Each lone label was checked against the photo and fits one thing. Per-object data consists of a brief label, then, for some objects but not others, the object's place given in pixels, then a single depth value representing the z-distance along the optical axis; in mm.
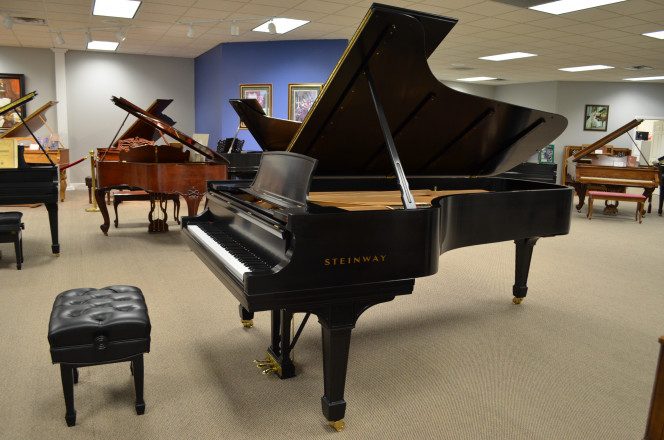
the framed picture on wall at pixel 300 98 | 9086
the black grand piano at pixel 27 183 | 4637
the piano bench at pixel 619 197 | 8195
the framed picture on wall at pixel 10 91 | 10133
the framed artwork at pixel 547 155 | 14094
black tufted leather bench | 2035
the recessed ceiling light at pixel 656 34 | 7605
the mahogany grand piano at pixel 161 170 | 4965
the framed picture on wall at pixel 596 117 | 13797
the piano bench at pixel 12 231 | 4480
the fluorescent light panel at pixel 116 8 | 6781
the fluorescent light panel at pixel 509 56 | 9852
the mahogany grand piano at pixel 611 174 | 8453
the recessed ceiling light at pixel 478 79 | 14042
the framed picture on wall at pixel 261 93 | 9297
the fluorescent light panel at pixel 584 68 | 10922
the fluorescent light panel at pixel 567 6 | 6141
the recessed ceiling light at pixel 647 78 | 12398
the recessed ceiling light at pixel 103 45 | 9719
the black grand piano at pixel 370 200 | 1977
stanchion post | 7120
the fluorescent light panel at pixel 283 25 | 7652
